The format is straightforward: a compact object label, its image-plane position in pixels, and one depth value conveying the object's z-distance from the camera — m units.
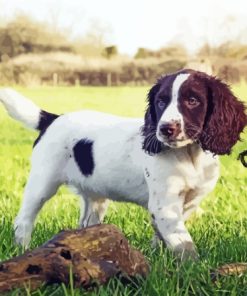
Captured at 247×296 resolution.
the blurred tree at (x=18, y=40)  22.30
